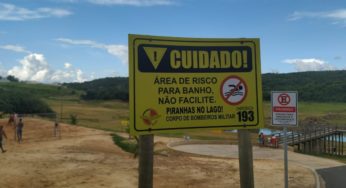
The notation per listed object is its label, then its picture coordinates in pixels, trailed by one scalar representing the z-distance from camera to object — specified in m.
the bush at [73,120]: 48.03
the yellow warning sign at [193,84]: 5.38
